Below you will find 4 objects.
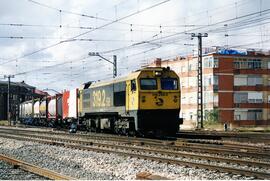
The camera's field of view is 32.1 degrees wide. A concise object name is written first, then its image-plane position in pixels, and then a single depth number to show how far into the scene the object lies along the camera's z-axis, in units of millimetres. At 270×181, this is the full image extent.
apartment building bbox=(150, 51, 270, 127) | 75188
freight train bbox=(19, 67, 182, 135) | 23750
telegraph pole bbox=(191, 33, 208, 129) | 39281
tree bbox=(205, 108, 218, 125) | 71481
